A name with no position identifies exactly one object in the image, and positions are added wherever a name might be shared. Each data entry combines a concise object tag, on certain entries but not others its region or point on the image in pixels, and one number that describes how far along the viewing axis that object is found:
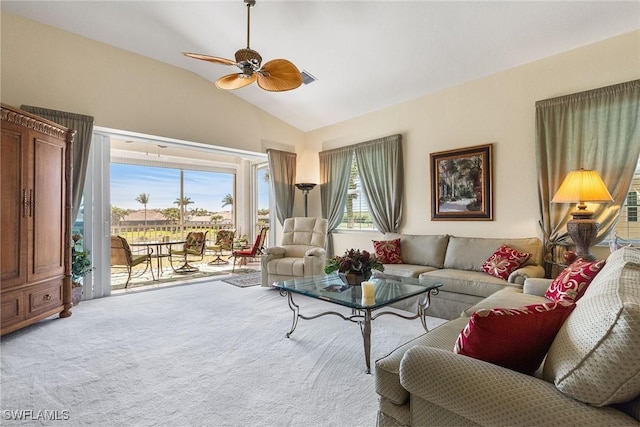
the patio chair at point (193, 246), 6.50
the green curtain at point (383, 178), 4.76
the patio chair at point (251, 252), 6.36
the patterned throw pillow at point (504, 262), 3.21
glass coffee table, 2.31
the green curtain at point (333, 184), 5.56
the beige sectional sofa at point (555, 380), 0.89
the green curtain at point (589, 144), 2.95
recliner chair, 4.40
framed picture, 3.93
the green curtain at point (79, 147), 3.80
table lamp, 2.83
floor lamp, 5.80
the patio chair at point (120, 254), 4.88
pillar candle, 2.39
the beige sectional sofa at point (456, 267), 3.12
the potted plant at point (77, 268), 3.81
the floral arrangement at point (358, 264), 2.80
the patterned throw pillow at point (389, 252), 4.25
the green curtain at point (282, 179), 5.89
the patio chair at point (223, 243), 7.10
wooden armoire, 2.81
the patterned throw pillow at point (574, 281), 1.93
